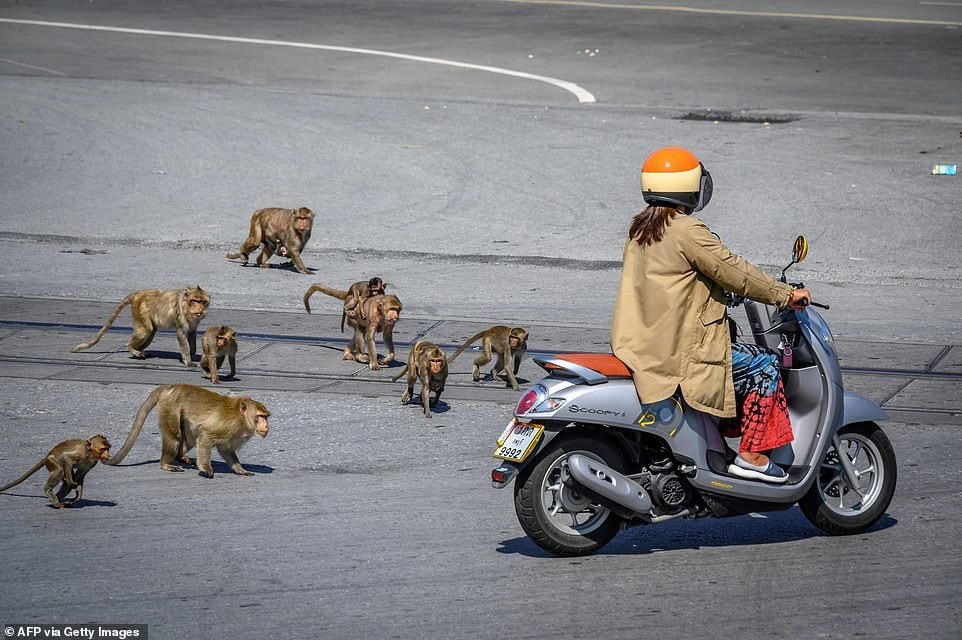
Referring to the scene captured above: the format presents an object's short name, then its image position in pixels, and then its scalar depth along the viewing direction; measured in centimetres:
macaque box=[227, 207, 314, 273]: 2734
